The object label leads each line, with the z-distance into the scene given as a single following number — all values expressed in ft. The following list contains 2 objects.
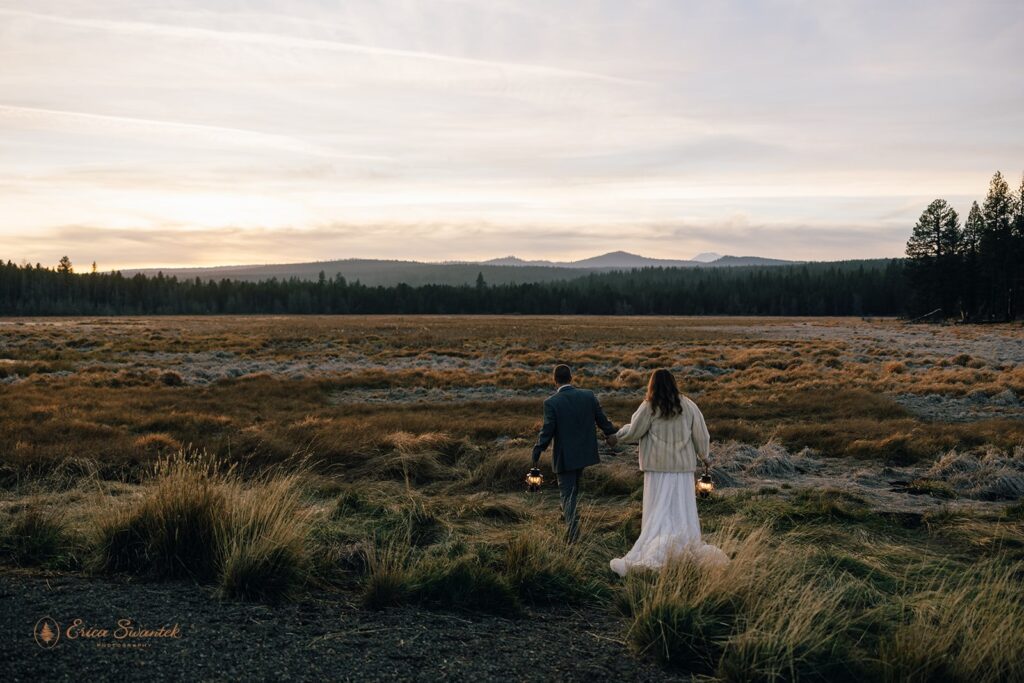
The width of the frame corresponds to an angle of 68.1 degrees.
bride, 23.72
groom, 26.84
